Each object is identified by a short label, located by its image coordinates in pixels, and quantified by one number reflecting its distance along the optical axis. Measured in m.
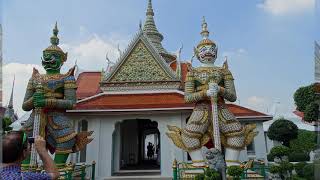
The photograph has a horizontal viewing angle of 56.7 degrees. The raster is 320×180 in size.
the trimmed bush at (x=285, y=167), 7.16
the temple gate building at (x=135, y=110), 9.27
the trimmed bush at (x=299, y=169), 9.35
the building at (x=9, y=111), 16.24
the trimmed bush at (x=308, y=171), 8.93
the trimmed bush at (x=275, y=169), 7.16
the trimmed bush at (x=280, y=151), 7.77
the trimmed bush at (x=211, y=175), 5.08
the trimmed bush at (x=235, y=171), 5.84
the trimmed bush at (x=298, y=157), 13.73
